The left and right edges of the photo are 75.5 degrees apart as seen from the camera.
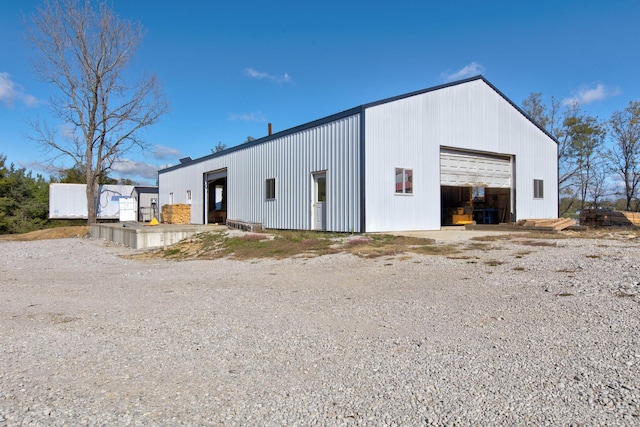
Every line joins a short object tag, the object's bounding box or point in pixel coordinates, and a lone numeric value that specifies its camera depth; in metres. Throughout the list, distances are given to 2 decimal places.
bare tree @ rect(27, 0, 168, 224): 30.36
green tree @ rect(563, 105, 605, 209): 37.09
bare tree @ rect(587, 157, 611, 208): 38.03
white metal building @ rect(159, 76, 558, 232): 15.62
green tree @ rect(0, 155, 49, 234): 38.38
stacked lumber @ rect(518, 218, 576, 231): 15.85
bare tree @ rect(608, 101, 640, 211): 34.50
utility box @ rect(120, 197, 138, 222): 31.50
